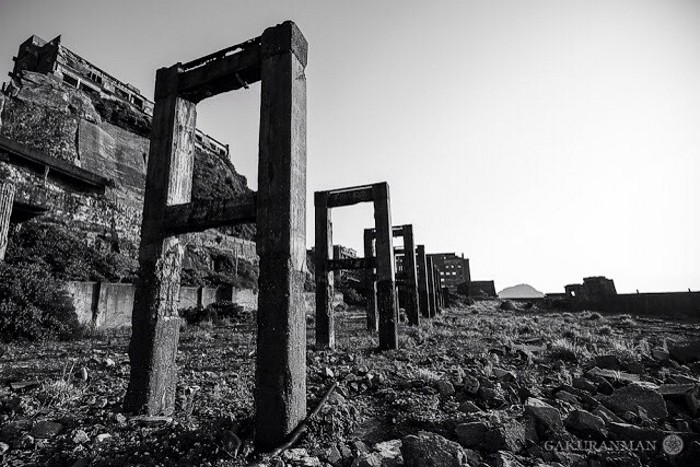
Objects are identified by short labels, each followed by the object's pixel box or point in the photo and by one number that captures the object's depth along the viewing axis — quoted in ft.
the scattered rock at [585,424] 8.40
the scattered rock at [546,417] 8.52
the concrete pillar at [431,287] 59.08
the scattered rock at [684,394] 9.74
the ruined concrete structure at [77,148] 48.75
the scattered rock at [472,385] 11.99
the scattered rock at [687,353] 16.28
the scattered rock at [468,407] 10.50
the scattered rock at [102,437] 8.64
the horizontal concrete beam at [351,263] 26.43
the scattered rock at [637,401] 9.66
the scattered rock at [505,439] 8.21
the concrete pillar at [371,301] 35.94
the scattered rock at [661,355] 16.26
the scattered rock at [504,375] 13.07
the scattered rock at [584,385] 11.84
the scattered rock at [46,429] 8.80
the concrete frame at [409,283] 37.33
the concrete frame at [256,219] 9.35
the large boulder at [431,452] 7.16
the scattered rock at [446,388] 12.37
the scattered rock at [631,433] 7.79
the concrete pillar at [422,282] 52.95
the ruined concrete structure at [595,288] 67.41
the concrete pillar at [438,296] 69.58
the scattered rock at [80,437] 8.54
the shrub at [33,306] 24.89
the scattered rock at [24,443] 8.20
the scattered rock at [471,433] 8.45
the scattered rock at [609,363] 15.54
